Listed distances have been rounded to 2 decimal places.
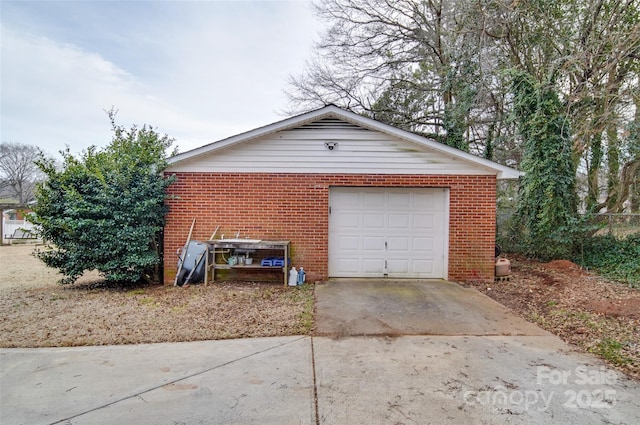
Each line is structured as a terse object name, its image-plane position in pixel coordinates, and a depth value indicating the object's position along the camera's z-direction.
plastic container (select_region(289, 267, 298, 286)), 6.87
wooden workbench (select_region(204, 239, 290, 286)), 6.66
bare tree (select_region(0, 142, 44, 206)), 29.88
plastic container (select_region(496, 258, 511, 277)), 7.32
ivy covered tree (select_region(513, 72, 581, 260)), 8.24
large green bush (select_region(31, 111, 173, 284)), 6.27
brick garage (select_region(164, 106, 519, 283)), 7.20
